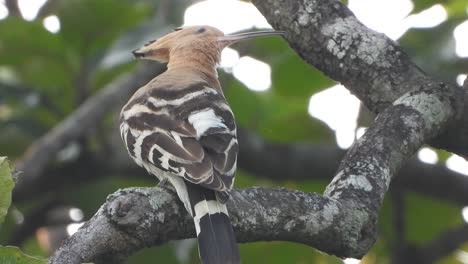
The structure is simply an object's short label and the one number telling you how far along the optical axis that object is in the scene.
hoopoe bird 5.82
